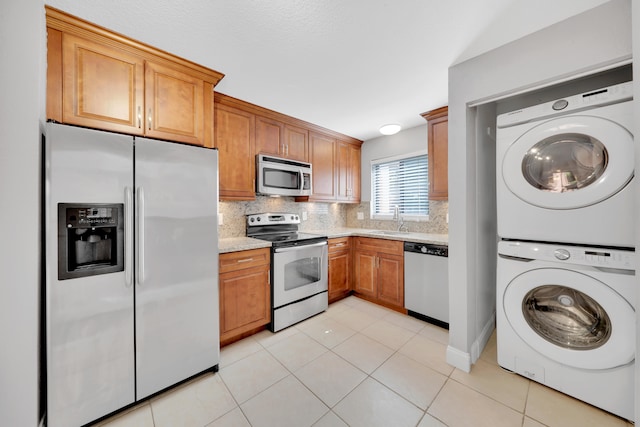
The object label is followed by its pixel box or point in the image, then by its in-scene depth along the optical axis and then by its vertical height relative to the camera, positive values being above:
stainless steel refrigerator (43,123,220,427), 1.27 -0.33
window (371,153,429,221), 3.28 +0.39
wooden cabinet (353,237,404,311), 2.79 -0.73
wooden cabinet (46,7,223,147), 1.39 +0.88
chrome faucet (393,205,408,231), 3.47 -0.06
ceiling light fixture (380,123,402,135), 2.96 +1.07
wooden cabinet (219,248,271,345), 2.09 -0.74
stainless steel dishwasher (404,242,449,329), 2.42 -0.75
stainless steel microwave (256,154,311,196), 2.66 +0.45
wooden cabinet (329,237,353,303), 3.04 -0.72
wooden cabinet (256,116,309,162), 2.71 +0.91
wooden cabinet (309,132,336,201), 3.27 +0.69
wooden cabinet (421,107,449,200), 2.66 +0.71
